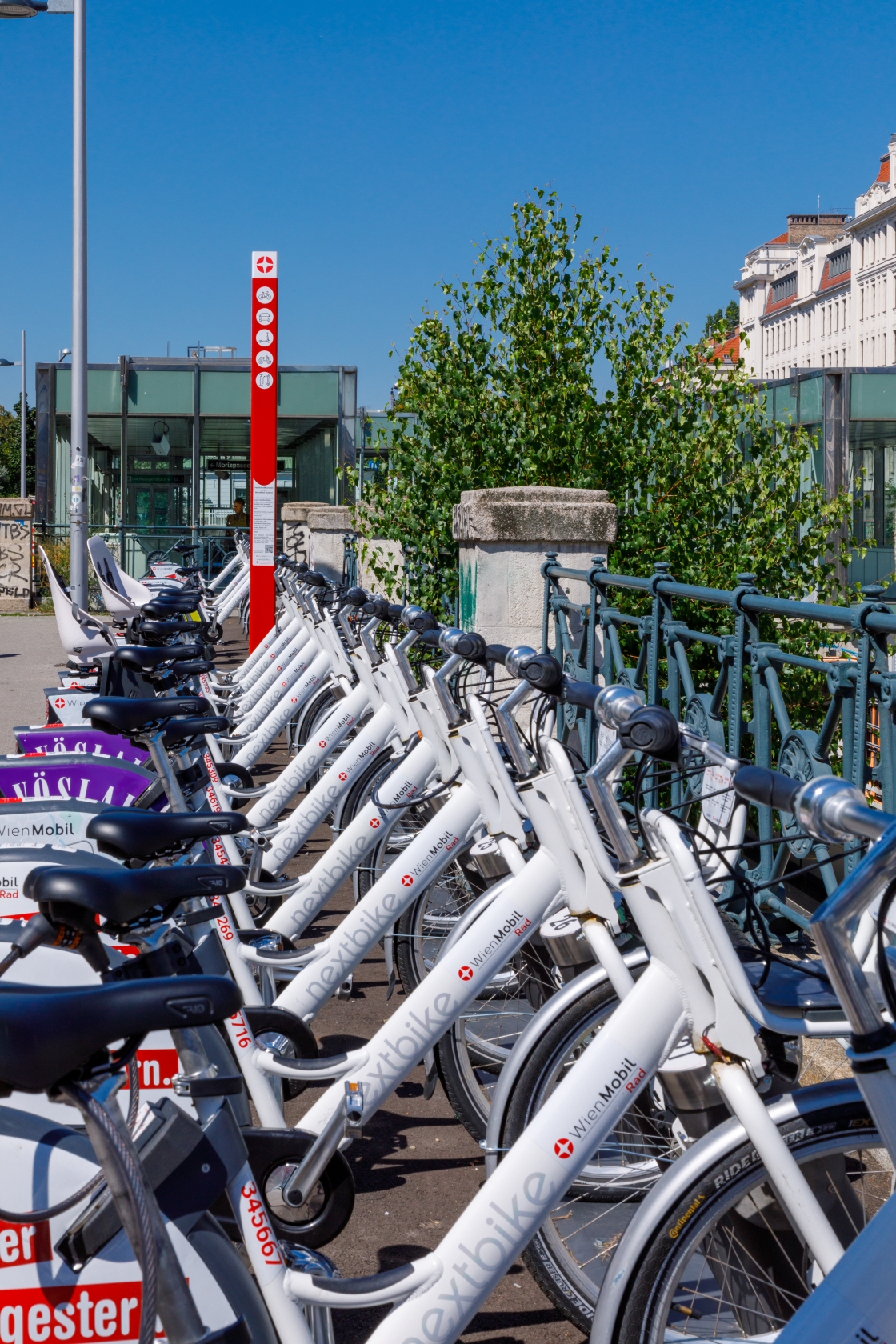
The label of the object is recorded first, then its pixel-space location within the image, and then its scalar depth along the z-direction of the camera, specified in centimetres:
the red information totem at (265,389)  1077
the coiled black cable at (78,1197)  156
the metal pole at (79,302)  1241
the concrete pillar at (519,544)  561
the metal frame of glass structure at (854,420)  2153
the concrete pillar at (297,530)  1437
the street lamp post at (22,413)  3839
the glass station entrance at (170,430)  2417
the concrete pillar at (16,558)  2052
